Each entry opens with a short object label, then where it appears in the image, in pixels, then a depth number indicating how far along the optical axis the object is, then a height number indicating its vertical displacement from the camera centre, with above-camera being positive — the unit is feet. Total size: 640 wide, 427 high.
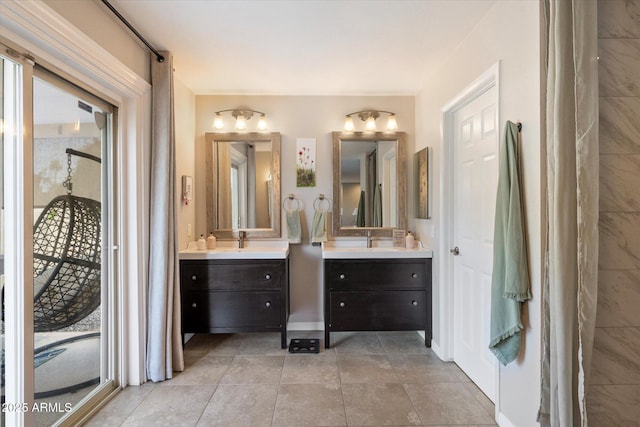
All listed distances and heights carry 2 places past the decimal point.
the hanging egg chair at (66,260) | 5.18 -0.86
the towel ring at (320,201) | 10.48 +0.39
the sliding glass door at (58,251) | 4.63 -0.66
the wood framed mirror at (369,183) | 10.44 +0.99
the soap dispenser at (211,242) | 9.82 -0.92
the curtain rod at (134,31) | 5.85 +4.00
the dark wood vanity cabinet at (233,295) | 8.75 -2.38
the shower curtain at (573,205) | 4.10 +0.07
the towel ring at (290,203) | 10.45 +0.33
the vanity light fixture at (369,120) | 10.33 +3.12
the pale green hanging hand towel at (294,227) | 10.14 -0.49
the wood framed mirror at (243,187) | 10.37 +0.89
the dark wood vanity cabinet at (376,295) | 9.00 -2.46
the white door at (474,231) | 6.60 -0.48
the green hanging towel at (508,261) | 4.99 -0.84
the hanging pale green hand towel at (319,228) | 10.12 -0.52
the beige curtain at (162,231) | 7.23 -0.43
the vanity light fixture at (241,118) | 10.19 +3.22
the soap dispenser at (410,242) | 9.87 -0.99
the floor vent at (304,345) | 8.91 -4.01
